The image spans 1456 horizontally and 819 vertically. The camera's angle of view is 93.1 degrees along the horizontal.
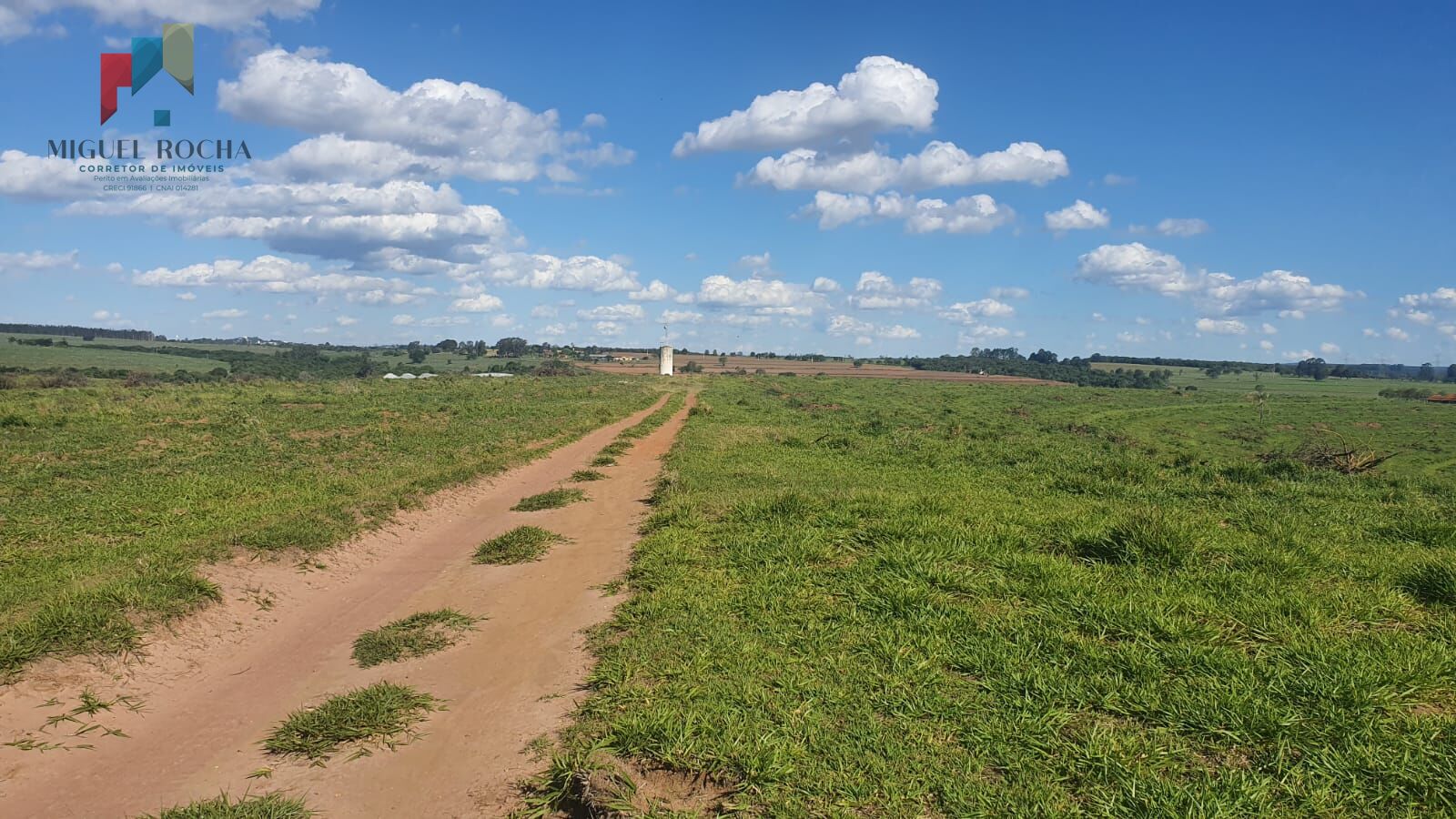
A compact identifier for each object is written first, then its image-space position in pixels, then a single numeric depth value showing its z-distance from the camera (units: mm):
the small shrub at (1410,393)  77650
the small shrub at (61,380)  43322
